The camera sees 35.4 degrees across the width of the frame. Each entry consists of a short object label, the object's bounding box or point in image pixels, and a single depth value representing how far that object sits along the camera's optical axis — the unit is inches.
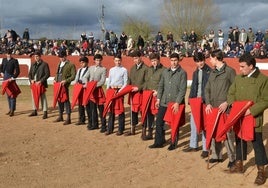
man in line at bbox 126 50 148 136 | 338.6
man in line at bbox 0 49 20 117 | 449.1
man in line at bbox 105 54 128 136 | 345.4
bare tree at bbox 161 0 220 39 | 1608.0
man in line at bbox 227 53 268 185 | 211.9
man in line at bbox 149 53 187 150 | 287.6
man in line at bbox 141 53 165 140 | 326.0
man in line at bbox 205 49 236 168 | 246.4
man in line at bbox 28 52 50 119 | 426.3
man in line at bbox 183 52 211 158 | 271.7
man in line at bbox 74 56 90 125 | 381.0
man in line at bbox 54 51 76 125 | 402.9
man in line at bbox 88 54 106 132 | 367.6
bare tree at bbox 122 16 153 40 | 1745.8
